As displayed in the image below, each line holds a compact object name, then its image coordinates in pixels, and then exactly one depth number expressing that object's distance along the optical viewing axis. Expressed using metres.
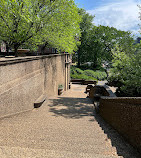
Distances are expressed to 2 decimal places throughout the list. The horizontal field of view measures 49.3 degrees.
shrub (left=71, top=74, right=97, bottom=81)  30.91
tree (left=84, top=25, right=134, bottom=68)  42.69
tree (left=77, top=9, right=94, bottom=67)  40.62
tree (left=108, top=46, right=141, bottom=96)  7.21
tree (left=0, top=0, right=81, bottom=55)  10.00
